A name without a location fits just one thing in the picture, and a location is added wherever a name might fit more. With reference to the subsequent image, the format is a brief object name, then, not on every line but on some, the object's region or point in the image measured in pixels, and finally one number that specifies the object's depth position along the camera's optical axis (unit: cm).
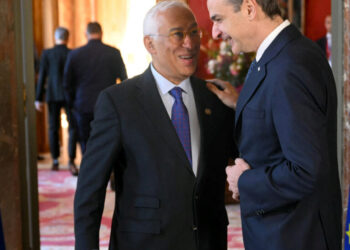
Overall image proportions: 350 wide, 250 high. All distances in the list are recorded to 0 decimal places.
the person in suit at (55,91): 724
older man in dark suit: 209
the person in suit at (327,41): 716
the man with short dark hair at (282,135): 159
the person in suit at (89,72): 598
